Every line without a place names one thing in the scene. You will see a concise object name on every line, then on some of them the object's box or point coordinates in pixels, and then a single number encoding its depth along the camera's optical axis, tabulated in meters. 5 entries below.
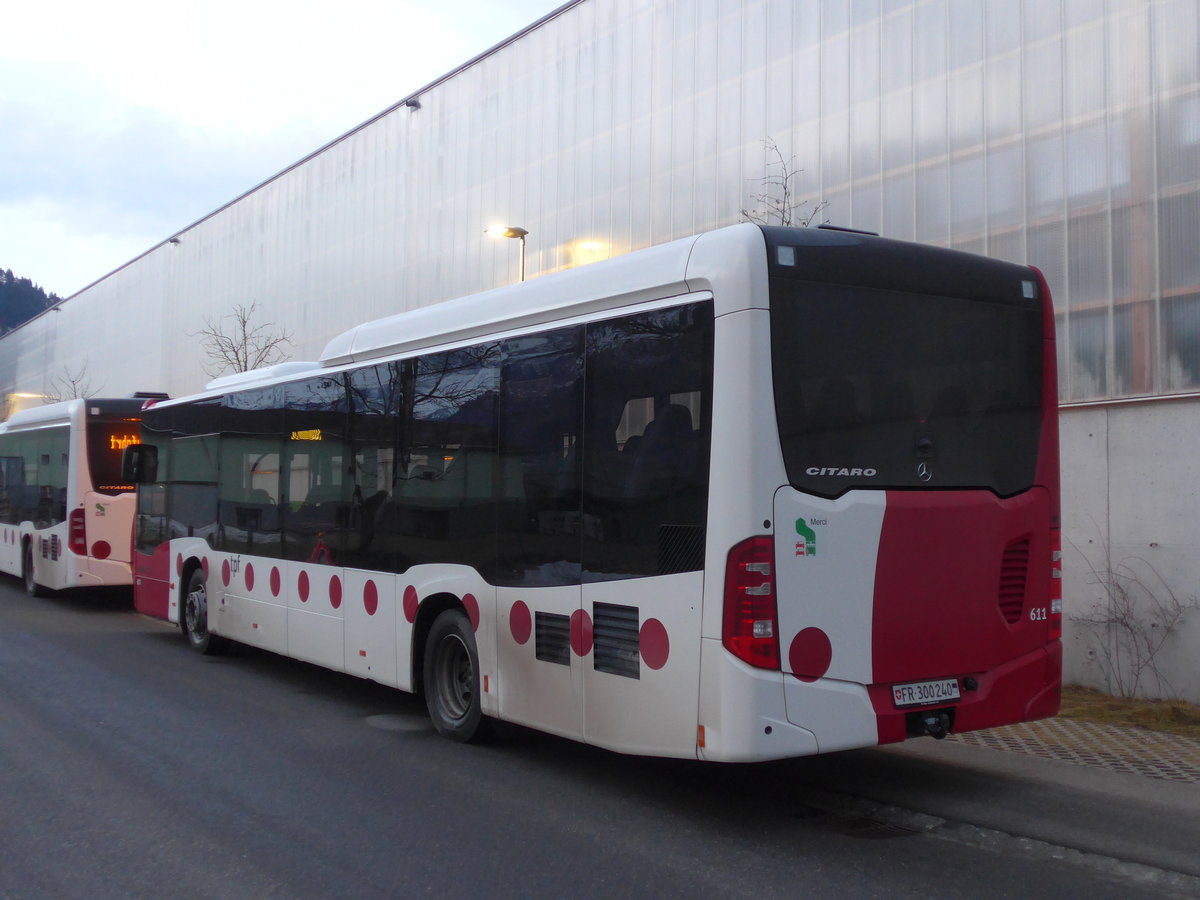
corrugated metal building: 11.29
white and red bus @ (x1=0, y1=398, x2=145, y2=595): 18.19
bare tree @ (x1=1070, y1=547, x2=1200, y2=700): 11.05
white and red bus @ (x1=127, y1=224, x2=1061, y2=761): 6.11
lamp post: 20.69
